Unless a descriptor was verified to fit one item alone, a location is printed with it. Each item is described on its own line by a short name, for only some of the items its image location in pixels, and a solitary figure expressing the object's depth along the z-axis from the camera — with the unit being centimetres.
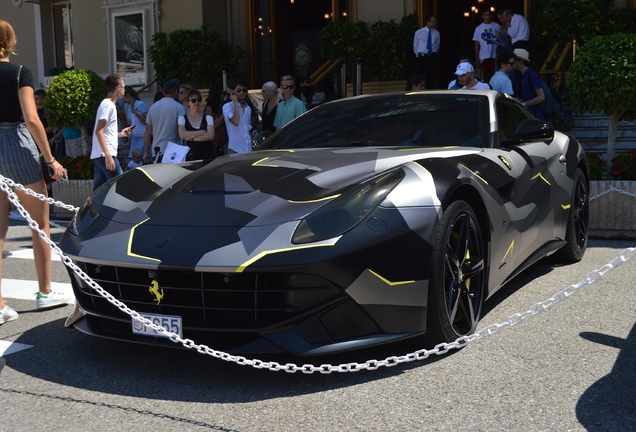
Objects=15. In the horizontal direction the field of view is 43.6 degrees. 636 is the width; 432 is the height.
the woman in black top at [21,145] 505
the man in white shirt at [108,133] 809
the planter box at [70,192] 1105
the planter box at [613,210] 782
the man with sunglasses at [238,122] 923
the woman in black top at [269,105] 967
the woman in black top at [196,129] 906
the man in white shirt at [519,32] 1313
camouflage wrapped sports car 348
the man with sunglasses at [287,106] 941
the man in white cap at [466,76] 840
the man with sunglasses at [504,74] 921
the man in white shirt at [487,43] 1350
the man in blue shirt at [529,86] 960
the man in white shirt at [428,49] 1430
